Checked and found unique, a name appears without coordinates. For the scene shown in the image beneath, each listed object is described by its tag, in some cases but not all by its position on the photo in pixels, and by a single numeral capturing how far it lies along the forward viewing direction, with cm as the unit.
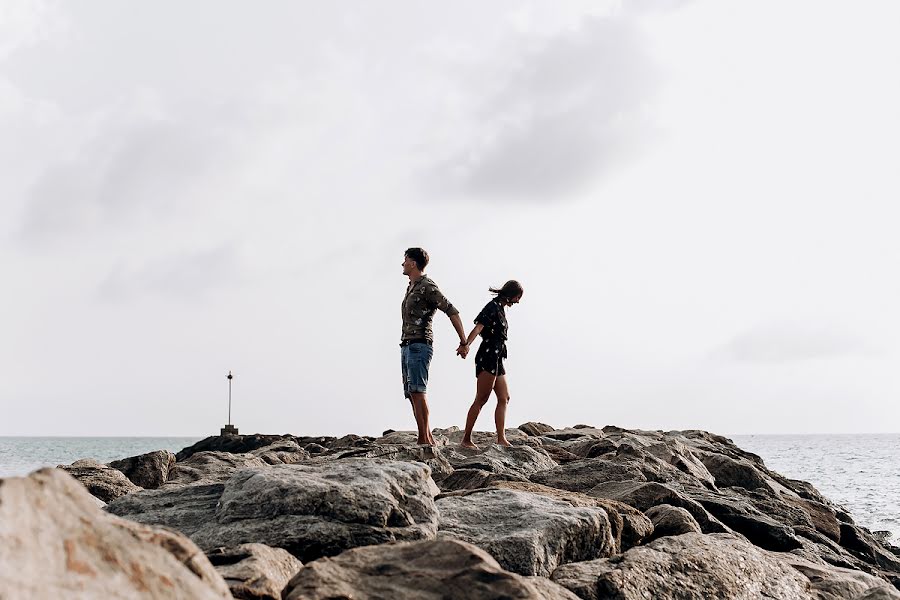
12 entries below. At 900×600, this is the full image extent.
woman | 876
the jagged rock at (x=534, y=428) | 1353
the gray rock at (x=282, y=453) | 923
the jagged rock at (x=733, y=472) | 956
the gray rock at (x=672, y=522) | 491
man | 793
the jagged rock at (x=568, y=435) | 1210
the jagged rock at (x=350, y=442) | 1267
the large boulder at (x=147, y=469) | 869
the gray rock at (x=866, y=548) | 840
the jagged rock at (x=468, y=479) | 583
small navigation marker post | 3544
